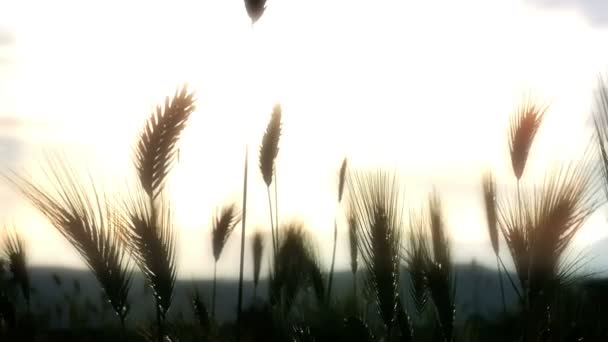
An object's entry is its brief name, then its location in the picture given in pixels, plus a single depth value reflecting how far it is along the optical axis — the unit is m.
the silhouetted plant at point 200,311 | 3.38
